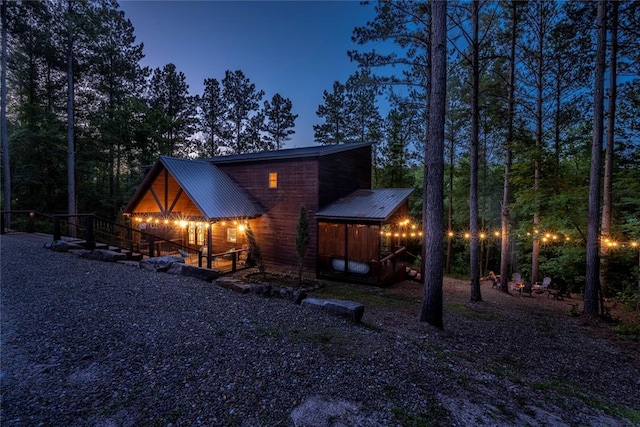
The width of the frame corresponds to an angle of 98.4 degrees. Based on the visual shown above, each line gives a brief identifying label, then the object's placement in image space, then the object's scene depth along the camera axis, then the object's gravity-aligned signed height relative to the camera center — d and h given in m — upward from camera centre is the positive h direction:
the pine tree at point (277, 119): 28.31 +9.18
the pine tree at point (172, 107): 24.39 +9.35
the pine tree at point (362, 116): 23.02 +7.91
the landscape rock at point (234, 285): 7.74 -2.24
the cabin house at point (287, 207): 12.14 +0.06
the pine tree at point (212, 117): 27.11 +8.99
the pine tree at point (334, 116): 24.28 +8.29
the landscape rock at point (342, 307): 6.05 -2.24
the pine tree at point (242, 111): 27.64 +9.80
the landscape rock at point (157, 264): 9.49 -1.99
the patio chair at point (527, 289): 11.93 -3.37
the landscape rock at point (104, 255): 10.23 -1.85
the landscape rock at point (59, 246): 10.99 -1.61
